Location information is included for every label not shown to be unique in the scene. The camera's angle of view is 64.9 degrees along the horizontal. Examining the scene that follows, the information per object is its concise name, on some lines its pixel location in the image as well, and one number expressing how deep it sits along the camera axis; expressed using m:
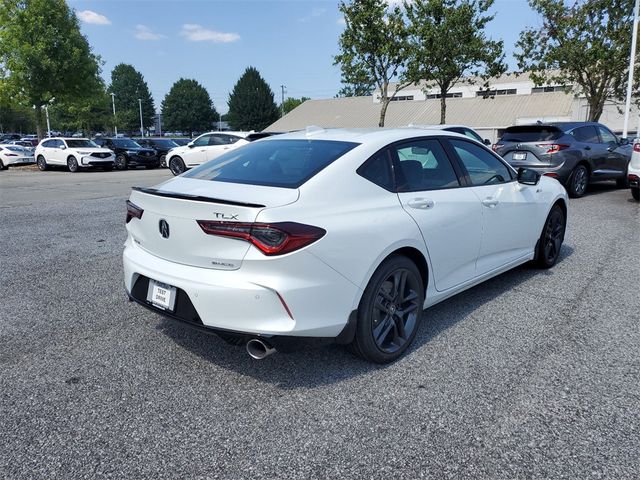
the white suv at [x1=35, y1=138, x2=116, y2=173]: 22.70
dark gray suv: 10.52
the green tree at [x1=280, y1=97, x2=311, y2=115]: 123.51
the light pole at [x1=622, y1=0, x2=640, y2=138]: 18.91
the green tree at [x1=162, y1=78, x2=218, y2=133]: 101.50
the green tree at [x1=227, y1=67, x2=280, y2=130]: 87.69
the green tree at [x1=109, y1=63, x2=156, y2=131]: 108.46
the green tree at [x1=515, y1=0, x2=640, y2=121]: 21.62
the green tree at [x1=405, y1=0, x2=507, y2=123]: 21.72
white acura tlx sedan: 2.72
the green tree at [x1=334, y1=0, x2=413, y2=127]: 21.89
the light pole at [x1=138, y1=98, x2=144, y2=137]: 99.72
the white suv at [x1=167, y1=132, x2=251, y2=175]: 19.36
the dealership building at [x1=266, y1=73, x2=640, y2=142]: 42.38
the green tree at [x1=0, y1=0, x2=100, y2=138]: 24.03
